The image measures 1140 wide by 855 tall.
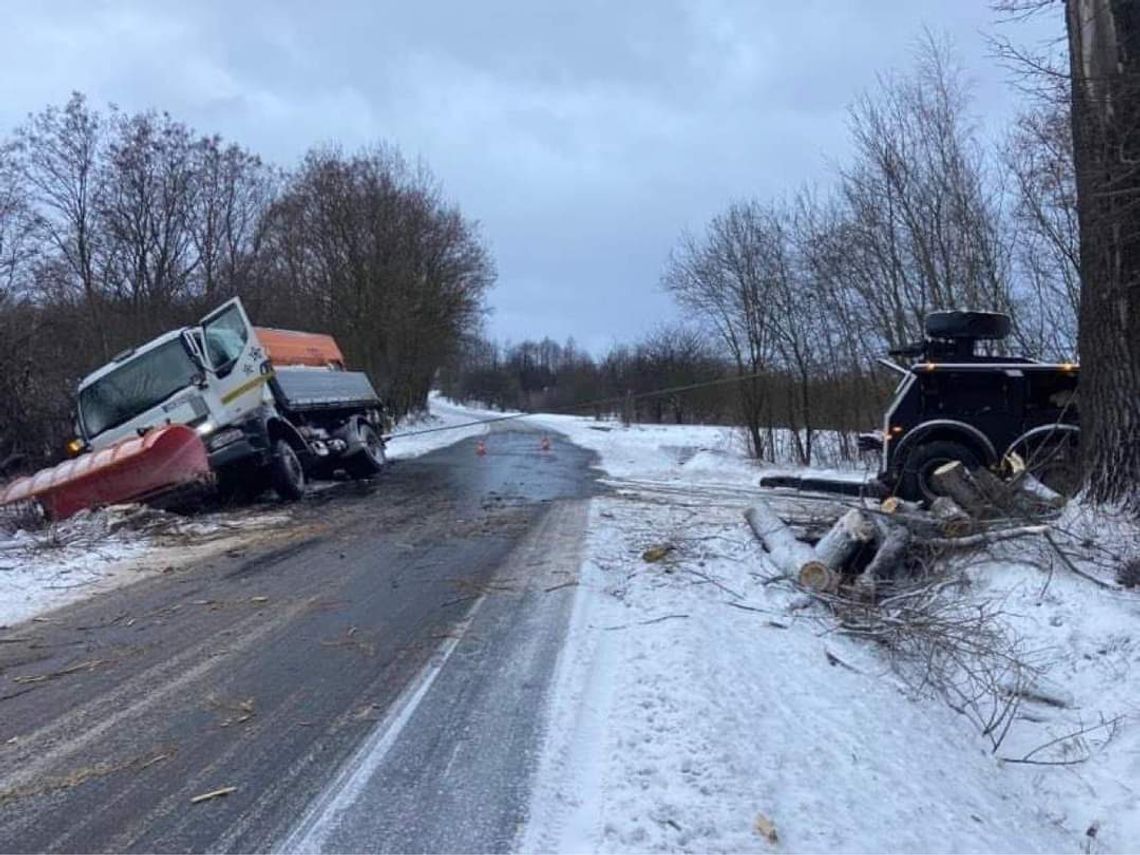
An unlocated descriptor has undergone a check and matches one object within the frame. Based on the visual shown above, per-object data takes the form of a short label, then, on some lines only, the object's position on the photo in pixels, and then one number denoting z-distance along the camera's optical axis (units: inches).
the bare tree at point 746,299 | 876.6
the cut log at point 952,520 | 292.8
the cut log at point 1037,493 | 301.7
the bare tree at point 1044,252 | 539.5
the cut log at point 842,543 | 290.5
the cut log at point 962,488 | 315.6
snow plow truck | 440.5
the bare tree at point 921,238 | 668.7
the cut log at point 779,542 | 301.8
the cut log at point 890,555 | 283.9
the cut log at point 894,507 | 325.1
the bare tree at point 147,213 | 1381.6
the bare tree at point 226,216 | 1496.1
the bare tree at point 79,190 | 1326.3
